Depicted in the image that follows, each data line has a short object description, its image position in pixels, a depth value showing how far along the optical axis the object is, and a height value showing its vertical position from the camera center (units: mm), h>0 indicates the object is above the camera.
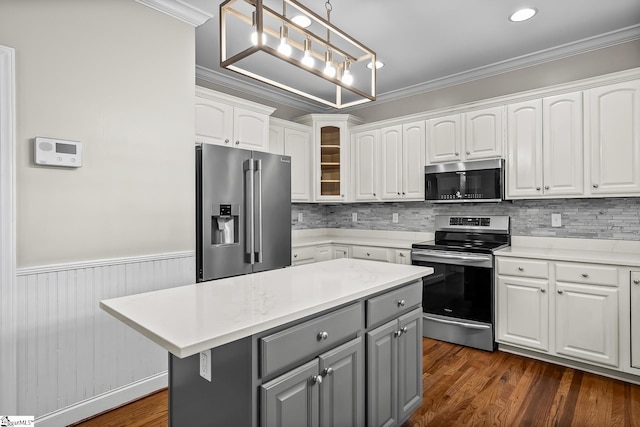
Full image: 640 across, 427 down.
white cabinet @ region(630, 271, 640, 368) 2518 -755
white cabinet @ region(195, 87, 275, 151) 3123 +823
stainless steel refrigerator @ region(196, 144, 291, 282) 2783 -13
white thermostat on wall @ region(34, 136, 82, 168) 1995 +337
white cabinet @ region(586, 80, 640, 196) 2742 +538
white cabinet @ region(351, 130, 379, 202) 4270 +534
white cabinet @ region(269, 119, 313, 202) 4079 +710
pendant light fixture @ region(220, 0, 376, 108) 1605 +1420
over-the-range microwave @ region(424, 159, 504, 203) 3350 +264
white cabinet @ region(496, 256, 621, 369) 2629 -775
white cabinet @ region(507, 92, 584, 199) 2977 +517
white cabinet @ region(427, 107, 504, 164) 3395 +710
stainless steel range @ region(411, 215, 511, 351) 3152 -669
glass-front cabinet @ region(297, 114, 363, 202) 4418 +686
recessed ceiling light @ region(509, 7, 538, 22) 2643 +1435
